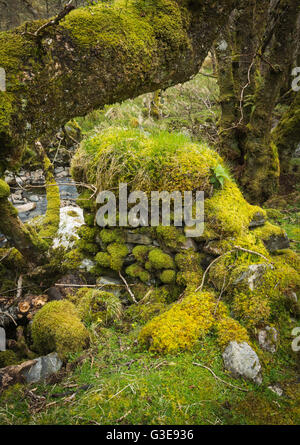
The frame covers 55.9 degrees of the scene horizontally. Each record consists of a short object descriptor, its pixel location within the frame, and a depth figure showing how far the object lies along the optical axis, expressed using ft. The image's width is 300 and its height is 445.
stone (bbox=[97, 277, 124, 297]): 13.78
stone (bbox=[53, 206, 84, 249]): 17.07
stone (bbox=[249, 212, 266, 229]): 13.65
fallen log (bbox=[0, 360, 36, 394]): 8.80
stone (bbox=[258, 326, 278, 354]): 9.55
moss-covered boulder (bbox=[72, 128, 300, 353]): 9.93
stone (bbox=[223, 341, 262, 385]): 8.49
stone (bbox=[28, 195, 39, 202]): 30.00
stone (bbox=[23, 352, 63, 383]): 9.22
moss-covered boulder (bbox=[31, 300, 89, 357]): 10.16
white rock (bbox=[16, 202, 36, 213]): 27.71
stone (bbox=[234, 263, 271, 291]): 10.62
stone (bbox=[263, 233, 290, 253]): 13.73
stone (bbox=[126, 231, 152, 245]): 13.99
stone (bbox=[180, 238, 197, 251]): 12.79
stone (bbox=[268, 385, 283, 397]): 8.35
